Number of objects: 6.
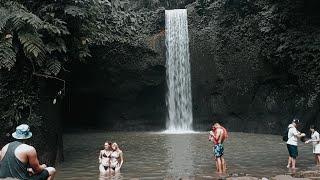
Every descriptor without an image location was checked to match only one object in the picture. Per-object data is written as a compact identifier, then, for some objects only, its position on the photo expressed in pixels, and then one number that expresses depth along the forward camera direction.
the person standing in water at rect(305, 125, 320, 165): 12.66
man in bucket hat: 5.93
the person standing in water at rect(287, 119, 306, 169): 12.22
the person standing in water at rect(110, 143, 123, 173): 12.16
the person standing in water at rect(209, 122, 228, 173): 11.53
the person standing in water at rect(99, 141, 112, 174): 12.12
